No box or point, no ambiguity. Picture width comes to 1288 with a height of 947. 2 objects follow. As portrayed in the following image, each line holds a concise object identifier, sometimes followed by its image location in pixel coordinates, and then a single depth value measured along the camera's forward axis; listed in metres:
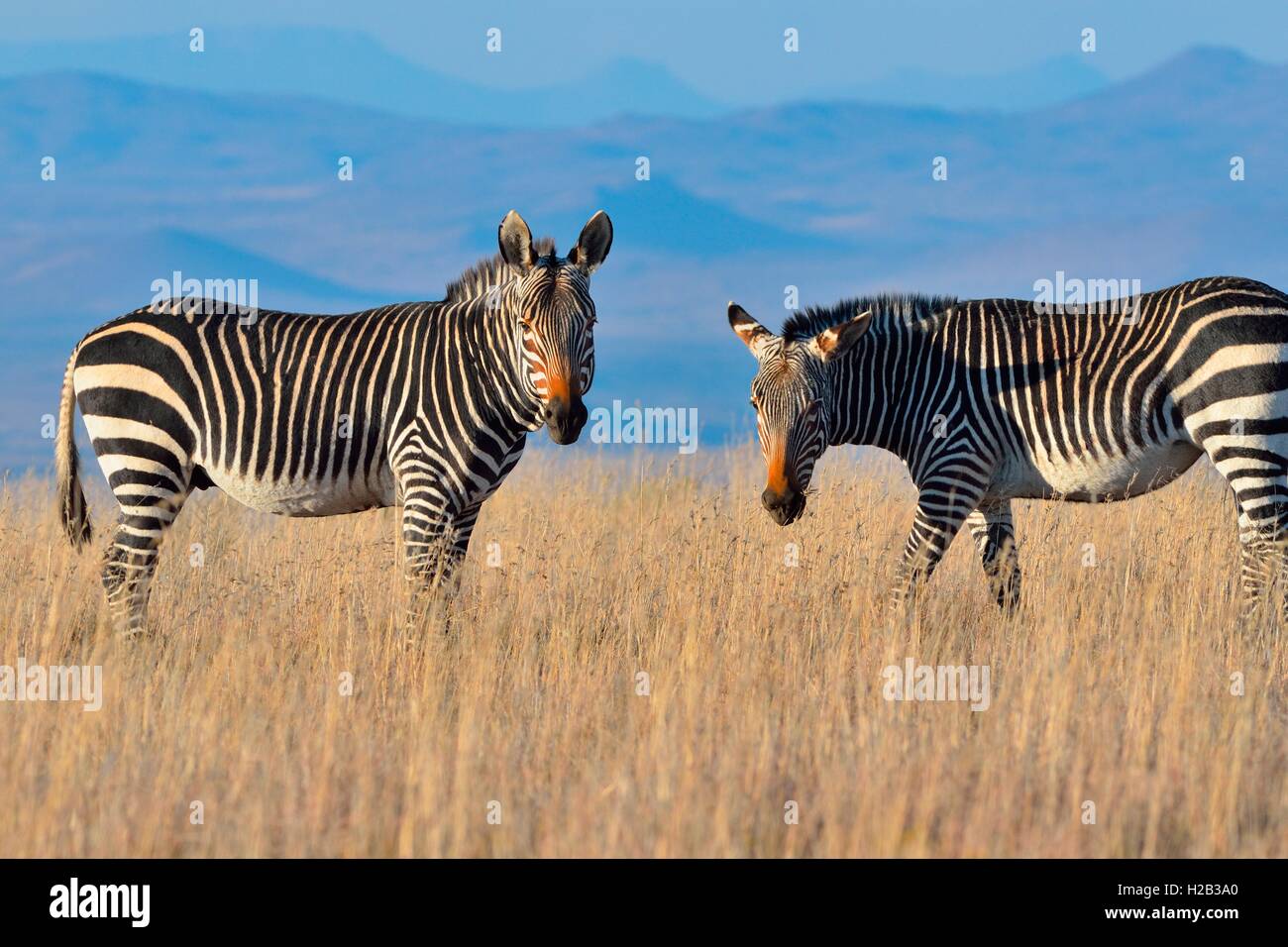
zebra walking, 20.36
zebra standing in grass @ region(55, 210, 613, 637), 19.33
